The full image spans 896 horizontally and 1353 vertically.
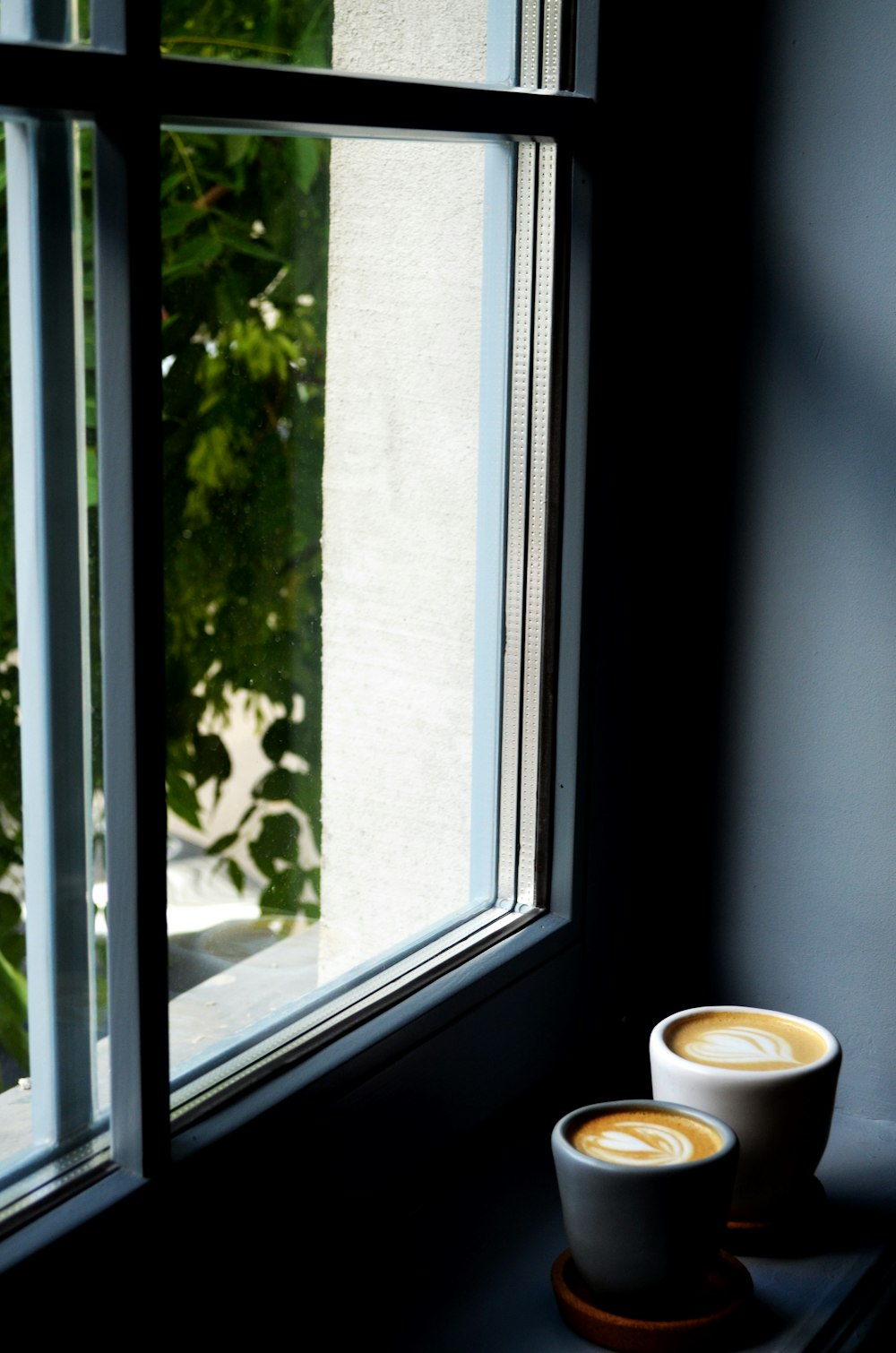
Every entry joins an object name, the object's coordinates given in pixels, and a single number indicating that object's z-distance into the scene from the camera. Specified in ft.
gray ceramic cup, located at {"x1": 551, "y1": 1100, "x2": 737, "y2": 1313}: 4.28
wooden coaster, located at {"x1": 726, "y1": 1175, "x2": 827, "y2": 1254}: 4.67
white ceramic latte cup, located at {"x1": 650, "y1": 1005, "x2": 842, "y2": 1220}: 4.55
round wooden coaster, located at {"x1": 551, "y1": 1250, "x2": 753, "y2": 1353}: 4.38
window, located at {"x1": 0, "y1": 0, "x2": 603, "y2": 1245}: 4.02
